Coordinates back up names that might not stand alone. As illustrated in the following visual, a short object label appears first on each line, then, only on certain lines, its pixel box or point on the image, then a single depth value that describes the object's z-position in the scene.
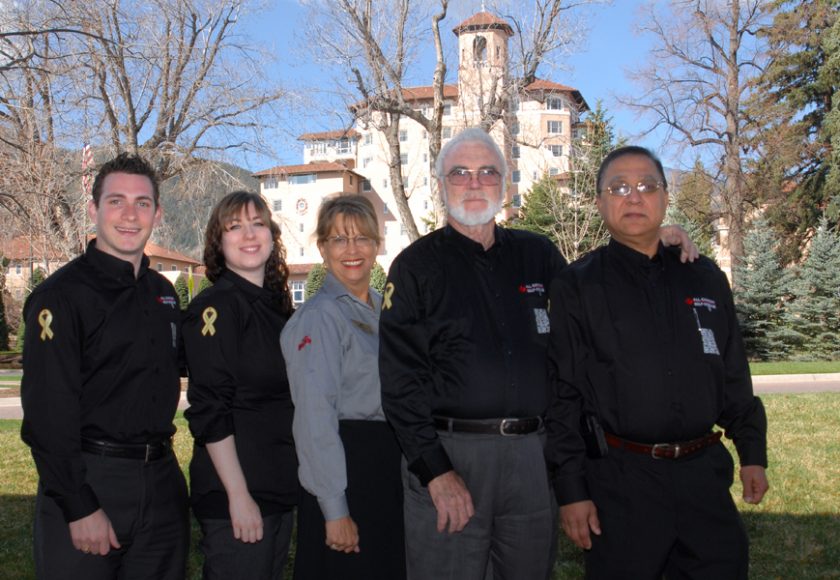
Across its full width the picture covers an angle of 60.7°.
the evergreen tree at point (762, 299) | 26.84
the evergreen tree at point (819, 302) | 26.72
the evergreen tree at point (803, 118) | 33.31
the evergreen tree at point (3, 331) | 37.13
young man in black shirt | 2.83
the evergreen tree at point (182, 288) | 43.17
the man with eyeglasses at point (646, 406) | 2.99
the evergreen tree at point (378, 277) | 36.41
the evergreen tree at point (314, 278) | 38.44
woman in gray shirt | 3.10
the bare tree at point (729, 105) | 31.03
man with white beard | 3.05
